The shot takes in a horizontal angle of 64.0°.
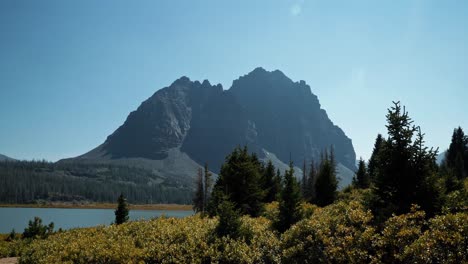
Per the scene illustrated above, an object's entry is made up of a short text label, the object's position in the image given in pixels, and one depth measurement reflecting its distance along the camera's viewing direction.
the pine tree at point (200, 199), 73.46
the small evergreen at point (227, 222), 14.88
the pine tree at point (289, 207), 16.17
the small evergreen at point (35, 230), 32.25
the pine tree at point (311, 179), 81.96
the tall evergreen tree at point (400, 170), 12.77
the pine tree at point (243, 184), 26.19
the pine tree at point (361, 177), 51.59
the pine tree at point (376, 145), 62.96
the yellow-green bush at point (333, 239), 10.85
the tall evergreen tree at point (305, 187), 82.78
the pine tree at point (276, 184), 44.53
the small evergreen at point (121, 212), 37.88
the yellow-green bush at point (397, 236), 10.16
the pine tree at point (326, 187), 40.78
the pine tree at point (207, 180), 73.04
